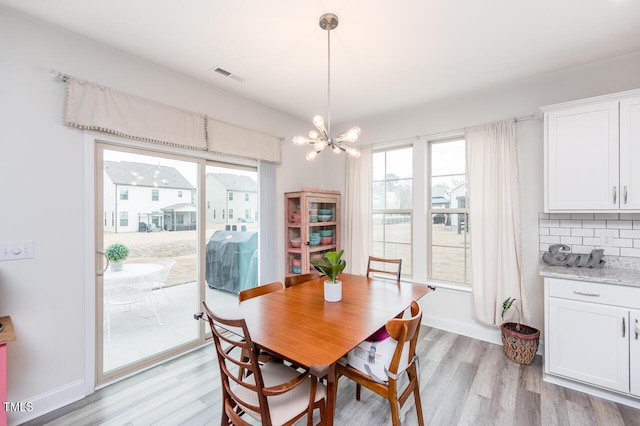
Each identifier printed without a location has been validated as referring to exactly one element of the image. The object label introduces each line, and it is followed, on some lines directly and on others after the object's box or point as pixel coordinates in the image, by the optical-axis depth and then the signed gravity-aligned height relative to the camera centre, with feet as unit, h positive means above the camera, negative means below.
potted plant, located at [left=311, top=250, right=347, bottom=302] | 6.75 -1.48
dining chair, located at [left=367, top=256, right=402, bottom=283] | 9.15 -1.75
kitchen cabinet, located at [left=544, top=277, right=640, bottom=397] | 6.74 -3.22
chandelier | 6.55 +1.90
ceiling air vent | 8.84 +4.59
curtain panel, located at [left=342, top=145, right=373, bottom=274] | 13.05 -0.03
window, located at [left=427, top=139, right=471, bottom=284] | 11.27 -0.17
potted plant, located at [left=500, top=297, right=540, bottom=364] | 8.50 -4.09
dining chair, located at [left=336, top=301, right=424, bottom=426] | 4.81 -3.16
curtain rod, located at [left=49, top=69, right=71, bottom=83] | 6.71 +3.38
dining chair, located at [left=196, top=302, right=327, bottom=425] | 4.25 -3.18
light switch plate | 6.12 -0.83
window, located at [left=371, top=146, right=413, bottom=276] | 12.57 +0.32
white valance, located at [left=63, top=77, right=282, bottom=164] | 7.03 +2.74
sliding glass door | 7.81 -1.42
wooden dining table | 4.40 -2.20
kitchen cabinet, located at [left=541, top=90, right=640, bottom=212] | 7.36 +1.58
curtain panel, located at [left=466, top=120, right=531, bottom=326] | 9.60 -0.33
